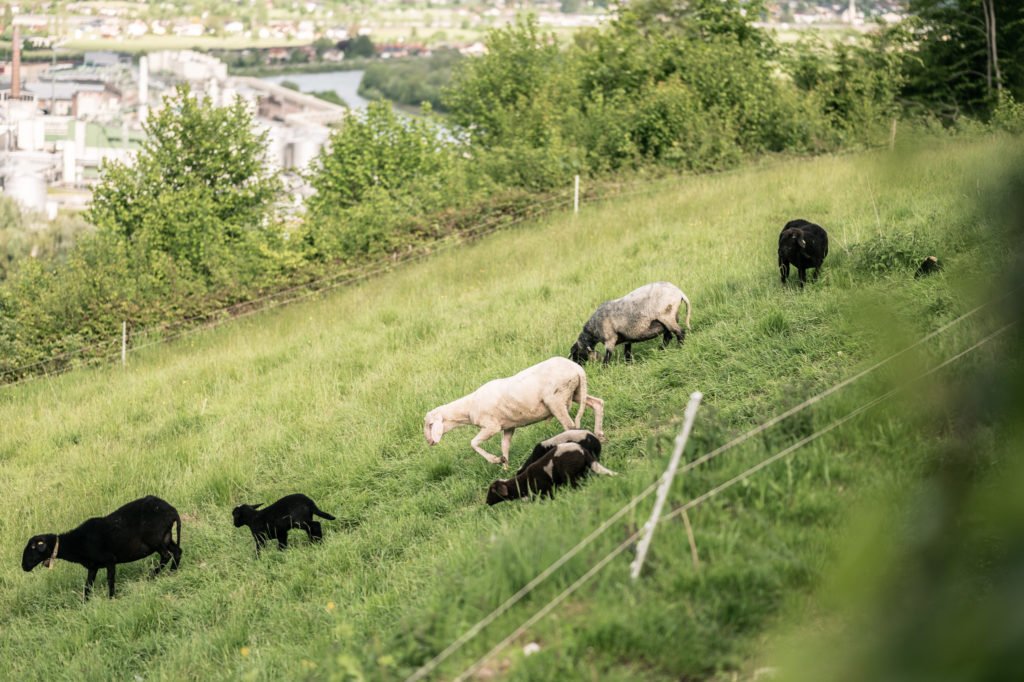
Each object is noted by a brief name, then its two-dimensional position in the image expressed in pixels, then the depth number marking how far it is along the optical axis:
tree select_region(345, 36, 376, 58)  169.88
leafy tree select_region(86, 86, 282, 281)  37.59
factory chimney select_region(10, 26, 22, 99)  109.83
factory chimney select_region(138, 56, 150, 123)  113.41
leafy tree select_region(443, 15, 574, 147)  43.75
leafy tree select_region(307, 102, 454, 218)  42.38
